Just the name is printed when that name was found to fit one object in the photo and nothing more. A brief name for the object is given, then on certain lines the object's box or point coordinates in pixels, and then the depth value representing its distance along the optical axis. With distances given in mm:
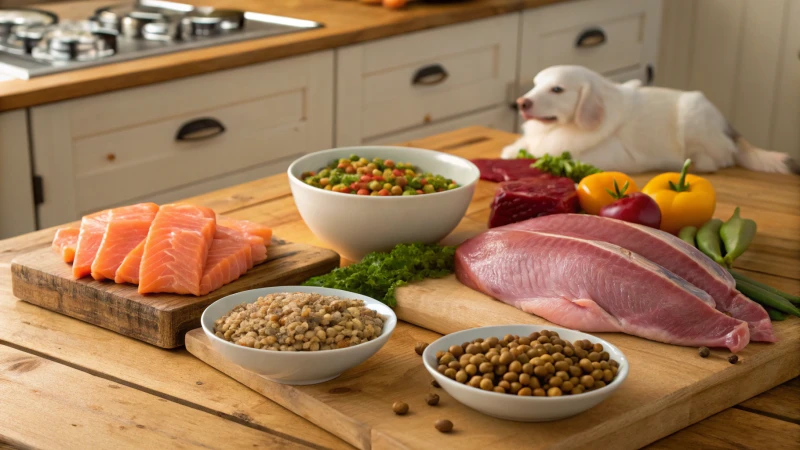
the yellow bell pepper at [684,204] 1888
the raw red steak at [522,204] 1871
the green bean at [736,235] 1775
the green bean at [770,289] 1609
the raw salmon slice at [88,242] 1573
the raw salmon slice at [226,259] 1540
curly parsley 1595
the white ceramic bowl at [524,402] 1162
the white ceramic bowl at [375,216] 1683
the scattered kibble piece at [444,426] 1186
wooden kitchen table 1237
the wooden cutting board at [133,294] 1480
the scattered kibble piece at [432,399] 1256
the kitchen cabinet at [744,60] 4738
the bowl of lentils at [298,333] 1271
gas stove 2797
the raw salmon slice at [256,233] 1663
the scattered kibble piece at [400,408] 1232
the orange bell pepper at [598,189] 1911
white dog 2338
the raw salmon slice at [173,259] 1514
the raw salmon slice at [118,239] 1556
